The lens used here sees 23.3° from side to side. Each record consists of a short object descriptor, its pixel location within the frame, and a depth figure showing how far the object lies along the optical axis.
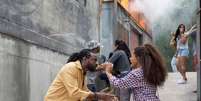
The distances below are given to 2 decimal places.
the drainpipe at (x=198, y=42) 4.93
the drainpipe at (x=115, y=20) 17.24
